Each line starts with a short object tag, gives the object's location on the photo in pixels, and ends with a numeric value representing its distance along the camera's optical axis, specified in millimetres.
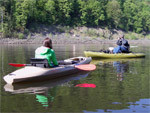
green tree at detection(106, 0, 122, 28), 78188
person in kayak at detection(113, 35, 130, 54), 21922
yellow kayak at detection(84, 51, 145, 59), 21875
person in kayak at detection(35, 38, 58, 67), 11727
